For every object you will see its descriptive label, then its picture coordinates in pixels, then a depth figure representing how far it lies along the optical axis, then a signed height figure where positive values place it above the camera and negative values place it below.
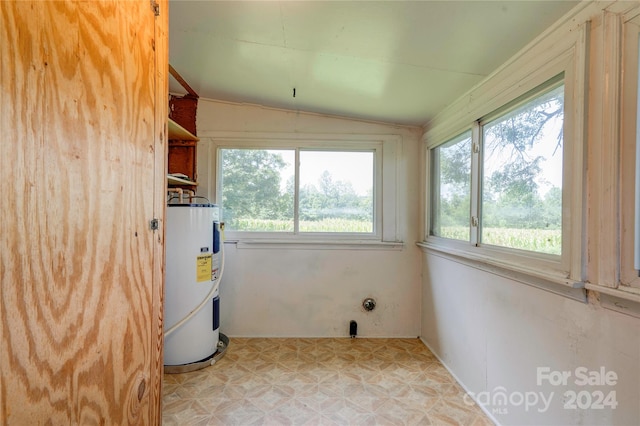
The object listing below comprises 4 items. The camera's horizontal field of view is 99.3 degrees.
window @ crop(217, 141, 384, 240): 2.65 +0.17
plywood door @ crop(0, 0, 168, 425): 0.47 +0.00
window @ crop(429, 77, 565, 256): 1.23 +0.21
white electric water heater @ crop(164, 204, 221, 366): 2.00 -0.53
